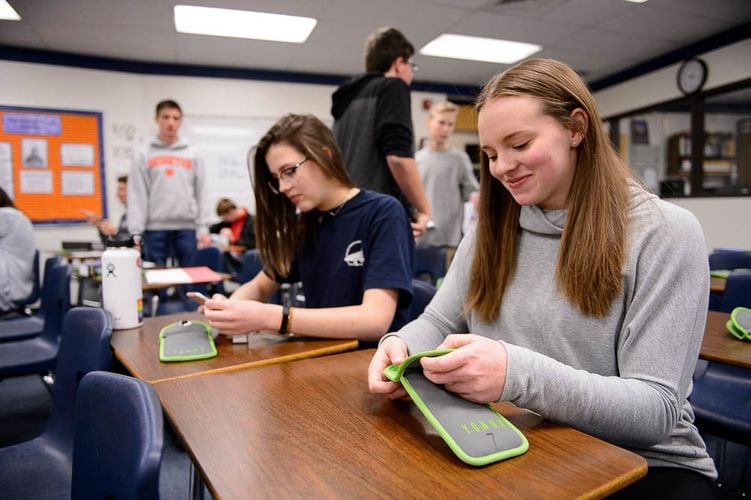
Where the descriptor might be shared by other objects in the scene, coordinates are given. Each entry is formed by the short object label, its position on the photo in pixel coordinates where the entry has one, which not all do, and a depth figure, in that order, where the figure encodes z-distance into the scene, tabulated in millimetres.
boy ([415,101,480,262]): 3623
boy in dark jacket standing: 2230
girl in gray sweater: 764
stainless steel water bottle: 1449
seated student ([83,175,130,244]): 4395
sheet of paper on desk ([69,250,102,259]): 3380
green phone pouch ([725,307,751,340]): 1317
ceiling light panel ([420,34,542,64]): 5082
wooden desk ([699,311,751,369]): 1155
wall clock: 5254
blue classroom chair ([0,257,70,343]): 2350
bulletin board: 5133
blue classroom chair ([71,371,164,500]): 649
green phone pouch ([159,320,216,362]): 1152
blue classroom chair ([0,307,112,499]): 1215
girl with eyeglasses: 1284
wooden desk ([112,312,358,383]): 1075
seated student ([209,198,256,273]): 5039
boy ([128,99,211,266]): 3730
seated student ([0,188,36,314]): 2904
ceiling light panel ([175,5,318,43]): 4266
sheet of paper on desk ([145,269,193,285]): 1701
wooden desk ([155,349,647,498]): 601
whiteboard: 5859
